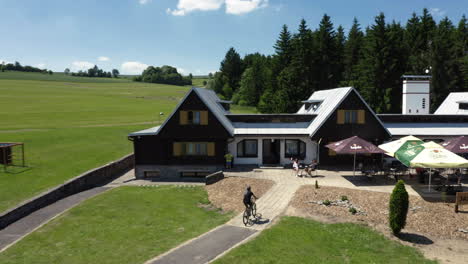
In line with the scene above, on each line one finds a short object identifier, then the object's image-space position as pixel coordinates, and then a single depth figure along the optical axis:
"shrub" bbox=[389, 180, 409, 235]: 15.15
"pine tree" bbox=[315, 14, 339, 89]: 71.38
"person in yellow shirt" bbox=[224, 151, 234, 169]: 28.97
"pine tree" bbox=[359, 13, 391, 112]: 60.20
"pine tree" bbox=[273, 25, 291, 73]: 80.31
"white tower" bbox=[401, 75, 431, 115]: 41.84
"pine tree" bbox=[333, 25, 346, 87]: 72.81
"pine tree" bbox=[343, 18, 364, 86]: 70.16
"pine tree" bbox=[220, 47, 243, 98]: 120.64
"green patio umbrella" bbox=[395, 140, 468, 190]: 19.36
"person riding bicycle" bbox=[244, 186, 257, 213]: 16.42
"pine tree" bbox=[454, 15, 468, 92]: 57.72
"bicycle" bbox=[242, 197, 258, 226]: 16.67
